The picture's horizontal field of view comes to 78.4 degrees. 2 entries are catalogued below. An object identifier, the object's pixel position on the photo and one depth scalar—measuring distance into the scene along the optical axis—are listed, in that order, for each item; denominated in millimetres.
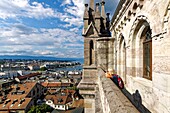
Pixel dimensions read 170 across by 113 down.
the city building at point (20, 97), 21866
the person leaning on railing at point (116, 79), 3397
